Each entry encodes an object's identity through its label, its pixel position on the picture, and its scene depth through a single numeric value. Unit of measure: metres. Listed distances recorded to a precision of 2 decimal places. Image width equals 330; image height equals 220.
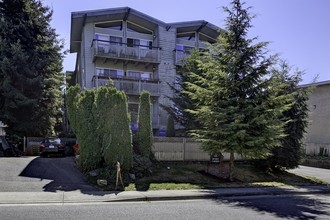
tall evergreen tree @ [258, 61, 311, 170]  17.03
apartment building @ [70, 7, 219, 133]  26.70
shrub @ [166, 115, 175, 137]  21.86
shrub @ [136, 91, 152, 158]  15.59
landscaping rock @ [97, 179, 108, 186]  12.29
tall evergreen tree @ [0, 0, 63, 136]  23.22
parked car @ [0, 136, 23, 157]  20.48
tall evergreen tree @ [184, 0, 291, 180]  14.13
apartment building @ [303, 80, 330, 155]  29.60
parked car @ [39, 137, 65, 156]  19.97
